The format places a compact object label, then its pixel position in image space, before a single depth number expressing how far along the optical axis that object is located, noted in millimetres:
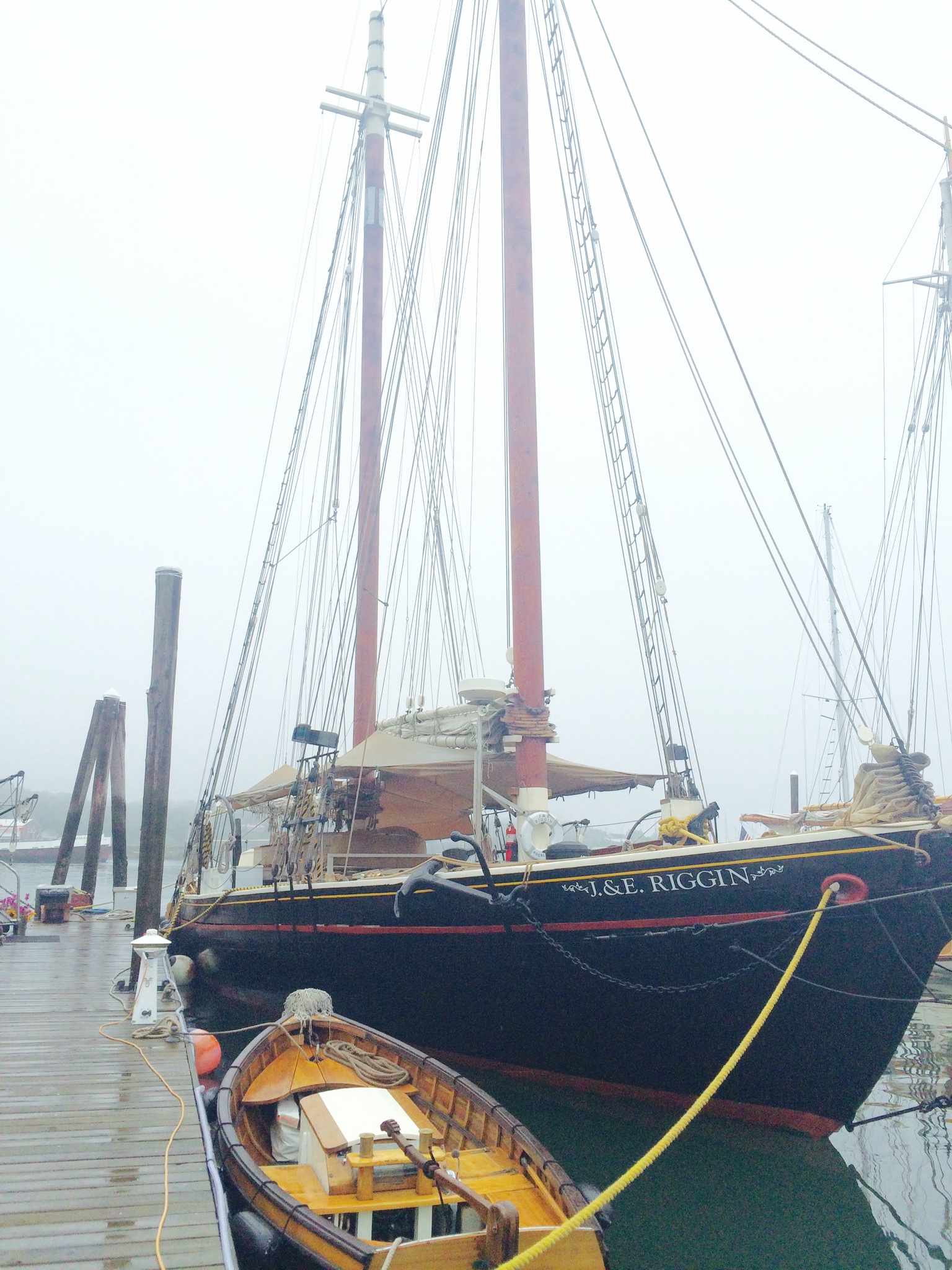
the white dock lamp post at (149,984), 8133
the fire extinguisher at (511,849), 11633
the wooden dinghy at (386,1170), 4699
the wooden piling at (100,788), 27453
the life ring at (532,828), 10148
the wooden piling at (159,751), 13500
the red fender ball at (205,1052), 8625
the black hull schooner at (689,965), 7465
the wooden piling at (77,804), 24609
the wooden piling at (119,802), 27703
